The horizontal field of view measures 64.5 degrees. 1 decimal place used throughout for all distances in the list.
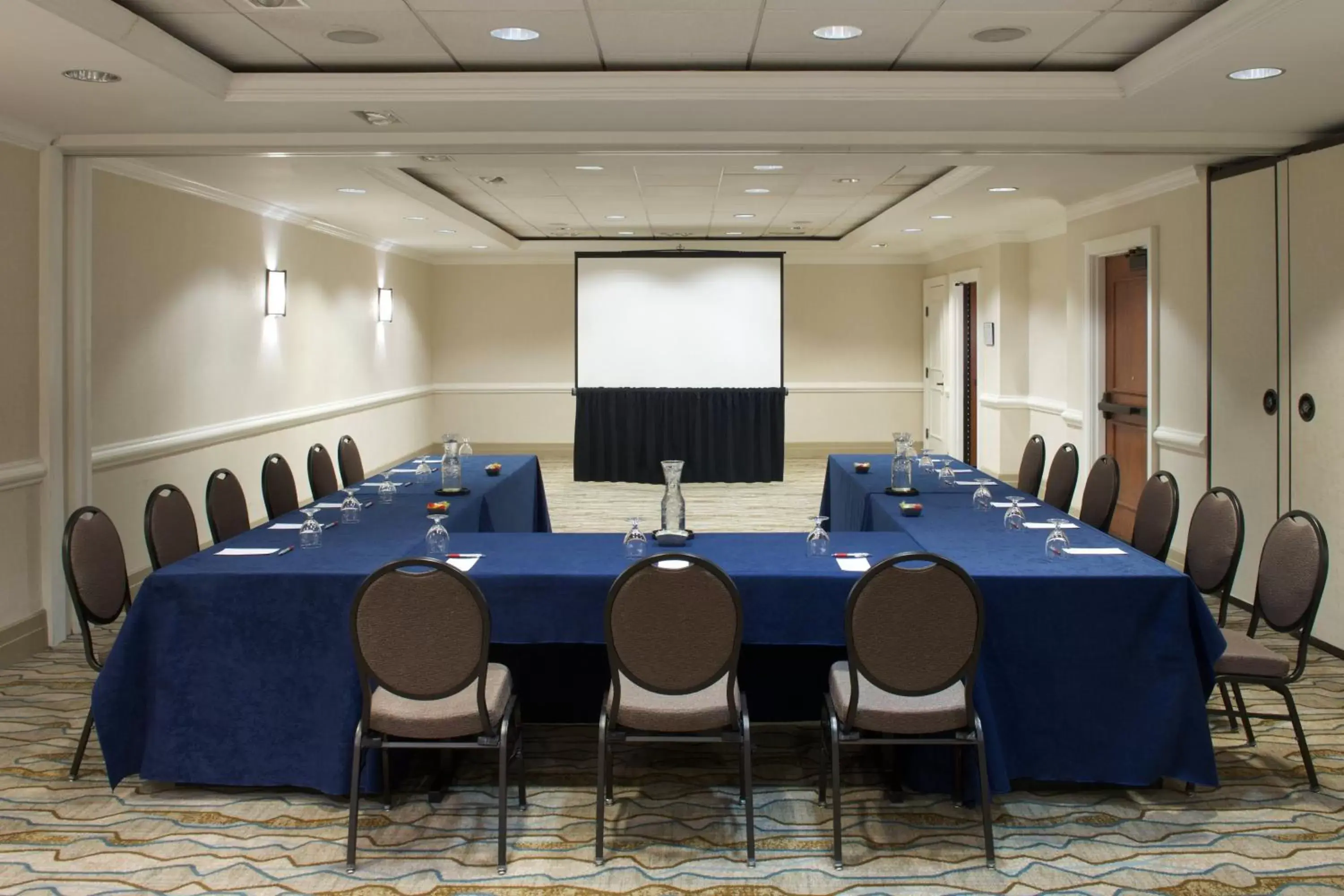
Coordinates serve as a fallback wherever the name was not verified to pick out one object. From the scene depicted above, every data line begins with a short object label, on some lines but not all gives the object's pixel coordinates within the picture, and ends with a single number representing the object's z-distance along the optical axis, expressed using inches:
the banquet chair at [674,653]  119.1
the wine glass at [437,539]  160.9
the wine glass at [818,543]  154.6
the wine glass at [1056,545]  151.5
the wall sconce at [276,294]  331.3
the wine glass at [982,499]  201.3
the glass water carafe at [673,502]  166.9
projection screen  472.7
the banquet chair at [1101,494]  212.2
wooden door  304.0
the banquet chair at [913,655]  118.3
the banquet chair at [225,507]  194.5
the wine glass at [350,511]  190.1
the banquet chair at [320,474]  250.4
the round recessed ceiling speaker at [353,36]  166.2
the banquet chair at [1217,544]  157.9
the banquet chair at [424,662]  118.9
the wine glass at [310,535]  163.8
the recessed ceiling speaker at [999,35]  166.7
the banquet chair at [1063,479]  239.6
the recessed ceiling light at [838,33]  166.1
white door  510.0
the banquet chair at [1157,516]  180.7
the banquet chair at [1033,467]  256.7
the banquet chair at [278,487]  222.2
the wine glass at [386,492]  217.6
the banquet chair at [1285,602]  138.3
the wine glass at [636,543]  155.9
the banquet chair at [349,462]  268.1
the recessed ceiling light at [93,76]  164.9
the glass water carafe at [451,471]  232.4
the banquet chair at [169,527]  166.1
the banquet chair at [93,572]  144.2
